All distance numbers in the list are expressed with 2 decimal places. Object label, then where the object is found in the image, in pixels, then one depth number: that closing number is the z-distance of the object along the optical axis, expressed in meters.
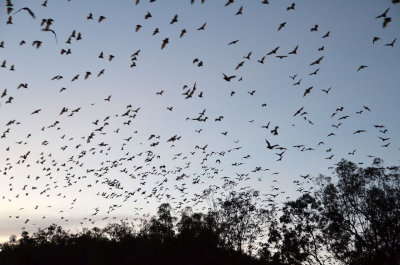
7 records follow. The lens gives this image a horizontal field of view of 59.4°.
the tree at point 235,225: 51.75
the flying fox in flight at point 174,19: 14.44
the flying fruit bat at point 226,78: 14.81
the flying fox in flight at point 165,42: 14.71
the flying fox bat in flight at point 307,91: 16.25
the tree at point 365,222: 33.59
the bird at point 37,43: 13.61
